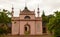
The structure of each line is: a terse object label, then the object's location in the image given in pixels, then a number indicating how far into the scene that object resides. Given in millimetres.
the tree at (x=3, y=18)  16843
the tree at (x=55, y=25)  17289
